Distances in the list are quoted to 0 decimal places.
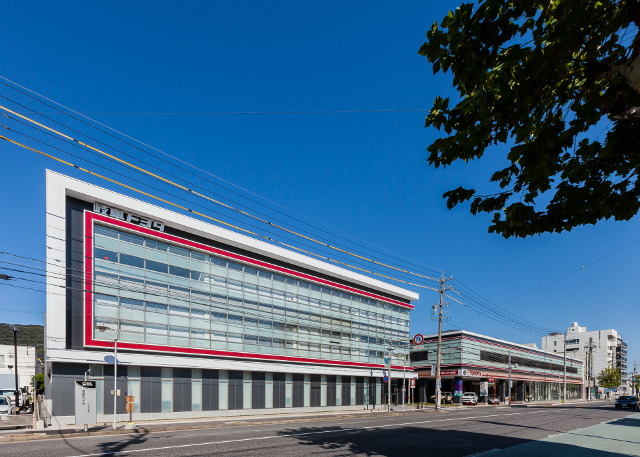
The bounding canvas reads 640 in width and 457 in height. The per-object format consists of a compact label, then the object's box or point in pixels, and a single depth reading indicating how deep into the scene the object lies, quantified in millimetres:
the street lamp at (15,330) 37106
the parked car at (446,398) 60597
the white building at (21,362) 75375
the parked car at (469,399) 55875
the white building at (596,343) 129375
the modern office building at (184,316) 24547
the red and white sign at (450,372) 58562
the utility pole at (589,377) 98625
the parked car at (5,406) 27609
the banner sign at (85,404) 19172
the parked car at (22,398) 39094
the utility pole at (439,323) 40906
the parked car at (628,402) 45188
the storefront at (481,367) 59500
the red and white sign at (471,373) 57875
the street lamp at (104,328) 20212
